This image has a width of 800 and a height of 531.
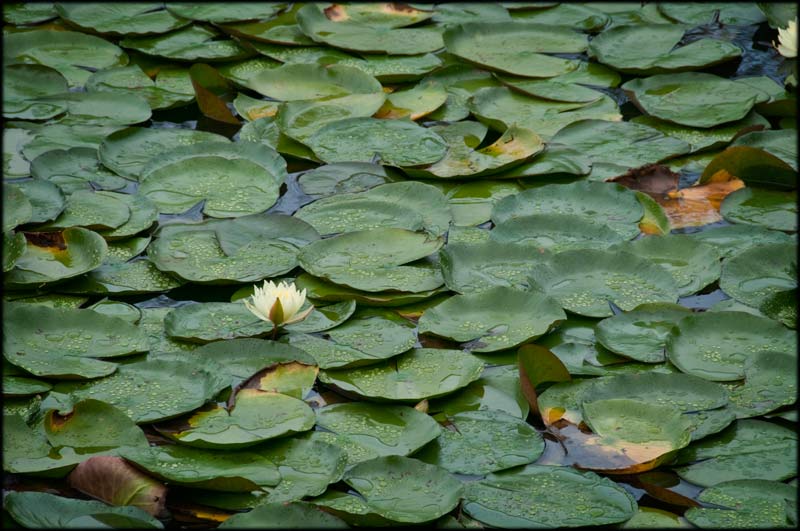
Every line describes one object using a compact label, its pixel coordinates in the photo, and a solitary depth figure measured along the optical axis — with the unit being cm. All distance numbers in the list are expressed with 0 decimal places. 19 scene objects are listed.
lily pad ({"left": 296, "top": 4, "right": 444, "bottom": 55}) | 891
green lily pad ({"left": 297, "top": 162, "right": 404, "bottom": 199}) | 693
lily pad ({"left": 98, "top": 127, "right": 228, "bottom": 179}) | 714
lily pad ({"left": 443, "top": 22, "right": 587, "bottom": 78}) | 858
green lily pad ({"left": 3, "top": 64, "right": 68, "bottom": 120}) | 784
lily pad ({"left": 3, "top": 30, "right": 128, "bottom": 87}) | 859
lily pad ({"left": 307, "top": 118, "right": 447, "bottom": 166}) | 724
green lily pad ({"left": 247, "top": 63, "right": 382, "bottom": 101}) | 816
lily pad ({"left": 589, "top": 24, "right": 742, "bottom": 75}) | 852
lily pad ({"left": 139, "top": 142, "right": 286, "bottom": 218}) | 668
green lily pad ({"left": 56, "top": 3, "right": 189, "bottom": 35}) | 909
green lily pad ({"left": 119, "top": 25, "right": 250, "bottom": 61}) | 871
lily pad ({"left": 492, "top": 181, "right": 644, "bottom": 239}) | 663
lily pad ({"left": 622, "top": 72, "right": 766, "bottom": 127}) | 780
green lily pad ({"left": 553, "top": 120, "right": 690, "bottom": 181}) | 725
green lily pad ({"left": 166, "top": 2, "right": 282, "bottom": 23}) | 926
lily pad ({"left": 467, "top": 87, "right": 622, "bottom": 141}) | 777
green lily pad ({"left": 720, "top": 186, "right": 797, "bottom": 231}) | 668
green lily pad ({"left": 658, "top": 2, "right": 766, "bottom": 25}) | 959
